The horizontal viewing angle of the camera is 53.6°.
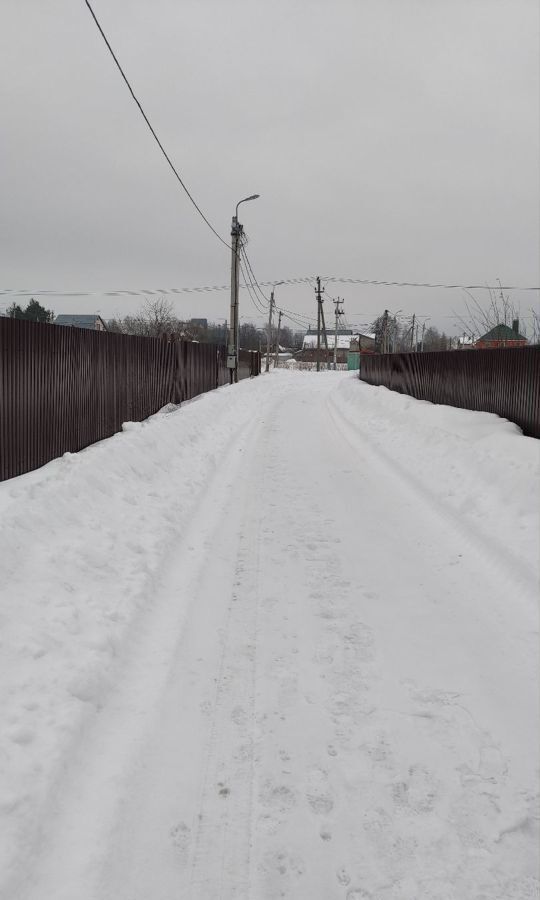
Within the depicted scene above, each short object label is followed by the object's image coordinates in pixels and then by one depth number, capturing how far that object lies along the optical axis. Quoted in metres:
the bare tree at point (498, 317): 14.88
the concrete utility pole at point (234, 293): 24.20
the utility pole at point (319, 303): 61.56
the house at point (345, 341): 108.06
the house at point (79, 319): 81.79
